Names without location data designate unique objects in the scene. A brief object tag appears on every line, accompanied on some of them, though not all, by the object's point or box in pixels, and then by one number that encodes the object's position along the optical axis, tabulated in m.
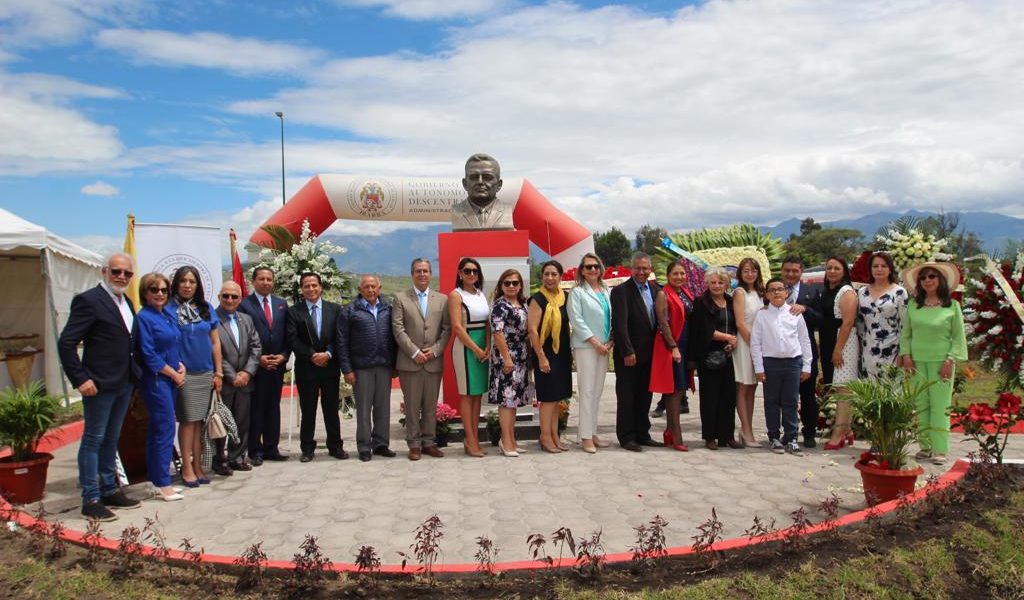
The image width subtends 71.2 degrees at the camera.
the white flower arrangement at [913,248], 5.68
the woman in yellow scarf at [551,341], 5.69
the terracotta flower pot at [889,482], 4.18
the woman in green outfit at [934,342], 5.24
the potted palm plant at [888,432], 4.20
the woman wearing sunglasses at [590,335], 5.73
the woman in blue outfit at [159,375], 4.54
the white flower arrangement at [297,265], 6.54
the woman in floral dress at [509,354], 5.66
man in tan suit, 5.67
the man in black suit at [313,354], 5.65
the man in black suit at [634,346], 5.74
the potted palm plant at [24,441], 4.63
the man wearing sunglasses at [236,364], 5.28
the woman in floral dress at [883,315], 5.65
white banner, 6.46
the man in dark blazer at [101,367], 4.14
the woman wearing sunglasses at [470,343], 5.68
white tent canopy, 8.55
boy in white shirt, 5.67
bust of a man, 6.87
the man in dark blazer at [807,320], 6.03
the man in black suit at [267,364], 5.56
